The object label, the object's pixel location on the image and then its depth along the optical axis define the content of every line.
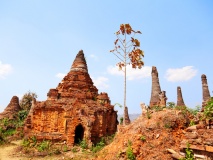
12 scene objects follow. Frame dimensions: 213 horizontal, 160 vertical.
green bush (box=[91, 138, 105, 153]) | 12.48
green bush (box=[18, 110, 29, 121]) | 22.56
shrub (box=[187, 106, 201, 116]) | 8.37
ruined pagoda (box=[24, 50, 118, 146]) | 13.79
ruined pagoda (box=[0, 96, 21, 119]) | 22.11
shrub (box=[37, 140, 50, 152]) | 12.60
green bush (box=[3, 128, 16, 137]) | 18.81
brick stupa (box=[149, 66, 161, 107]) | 14.33
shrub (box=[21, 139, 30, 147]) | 13.21
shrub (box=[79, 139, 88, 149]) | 12.91
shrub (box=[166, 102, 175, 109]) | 9.94
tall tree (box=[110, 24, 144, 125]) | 14.21
